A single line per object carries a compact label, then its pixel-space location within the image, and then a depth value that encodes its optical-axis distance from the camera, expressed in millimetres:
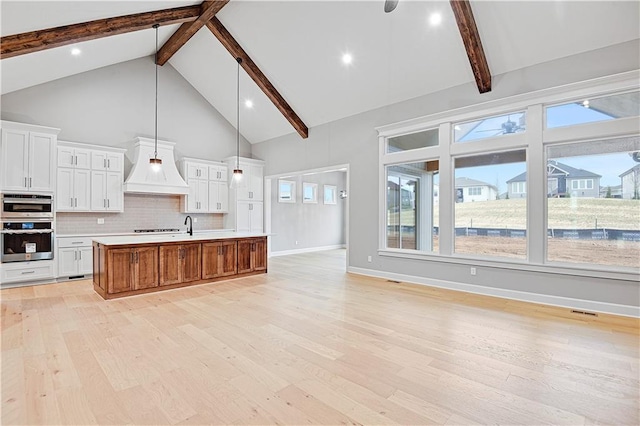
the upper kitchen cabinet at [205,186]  7629
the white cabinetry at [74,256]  5688
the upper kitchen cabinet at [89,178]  5812
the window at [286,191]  9656
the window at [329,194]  11086
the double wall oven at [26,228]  5094
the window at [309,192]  10312
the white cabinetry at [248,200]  8328
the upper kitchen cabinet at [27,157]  5141
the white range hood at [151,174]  6559
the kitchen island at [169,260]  4629
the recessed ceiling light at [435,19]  4336
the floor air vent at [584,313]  3918
